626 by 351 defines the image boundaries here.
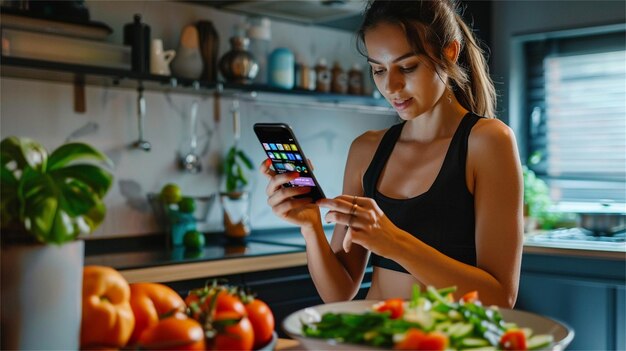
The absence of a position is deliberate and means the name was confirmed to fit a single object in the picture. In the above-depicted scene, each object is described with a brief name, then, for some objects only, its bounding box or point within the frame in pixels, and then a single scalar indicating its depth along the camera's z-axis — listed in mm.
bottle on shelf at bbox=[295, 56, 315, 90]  3350
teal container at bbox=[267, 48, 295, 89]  3211
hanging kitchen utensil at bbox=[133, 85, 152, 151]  2900
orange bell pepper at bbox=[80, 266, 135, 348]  884
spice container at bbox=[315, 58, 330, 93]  3402
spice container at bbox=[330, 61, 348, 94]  3502
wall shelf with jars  2412
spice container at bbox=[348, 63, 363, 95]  3576
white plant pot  814
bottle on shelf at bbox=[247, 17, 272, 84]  3199
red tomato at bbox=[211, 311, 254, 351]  878
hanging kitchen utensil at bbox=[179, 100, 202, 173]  3092
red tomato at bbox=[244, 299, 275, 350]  940
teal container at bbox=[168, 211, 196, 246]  2879
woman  1300
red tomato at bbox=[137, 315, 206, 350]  824
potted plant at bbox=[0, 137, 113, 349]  815
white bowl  835
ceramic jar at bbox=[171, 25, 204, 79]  2904
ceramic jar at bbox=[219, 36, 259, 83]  2996
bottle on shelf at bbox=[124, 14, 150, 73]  2668
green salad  809
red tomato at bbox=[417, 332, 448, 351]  778
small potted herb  3084
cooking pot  3109
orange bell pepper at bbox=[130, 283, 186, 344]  936
